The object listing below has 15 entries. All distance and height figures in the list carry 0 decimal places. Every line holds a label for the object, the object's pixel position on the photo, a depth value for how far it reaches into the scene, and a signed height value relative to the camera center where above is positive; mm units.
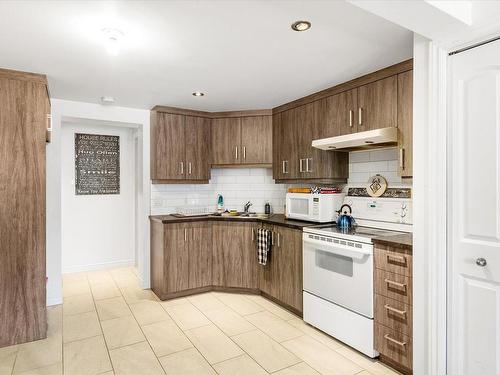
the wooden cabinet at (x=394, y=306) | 2158 -835
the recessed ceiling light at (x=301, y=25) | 1912 +971
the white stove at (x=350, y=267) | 2436 -667
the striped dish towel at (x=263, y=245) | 3533 -642
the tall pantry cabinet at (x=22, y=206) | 2646 -158
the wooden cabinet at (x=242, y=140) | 4109 +600
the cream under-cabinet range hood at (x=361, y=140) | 2527 +389
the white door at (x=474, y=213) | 1660 -147
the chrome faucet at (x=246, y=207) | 4406 -277
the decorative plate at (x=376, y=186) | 3006 +2
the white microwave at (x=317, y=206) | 3240 -207
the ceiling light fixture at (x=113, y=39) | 1981 +949
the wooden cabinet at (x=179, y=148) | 3916 +493
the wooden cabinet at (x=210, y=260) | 3627 -850
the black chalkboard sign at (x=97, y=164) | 4656 +345
